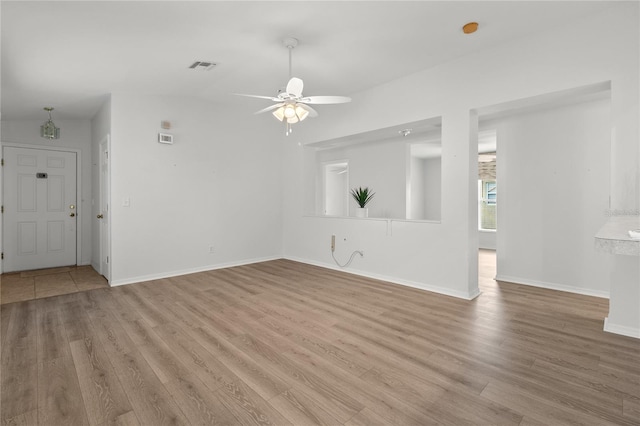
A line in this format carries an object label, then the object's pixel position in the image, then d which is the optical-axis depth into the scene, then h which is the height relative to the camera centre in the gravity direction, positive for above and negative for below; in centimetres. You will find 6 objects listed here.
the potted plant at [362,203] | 520 +8
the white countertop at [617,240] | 176 -19
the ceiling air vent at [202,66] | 371 +169
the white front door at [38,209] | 524 -3
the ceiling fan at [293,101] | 308 +107
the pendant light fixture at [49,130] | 529 +131
